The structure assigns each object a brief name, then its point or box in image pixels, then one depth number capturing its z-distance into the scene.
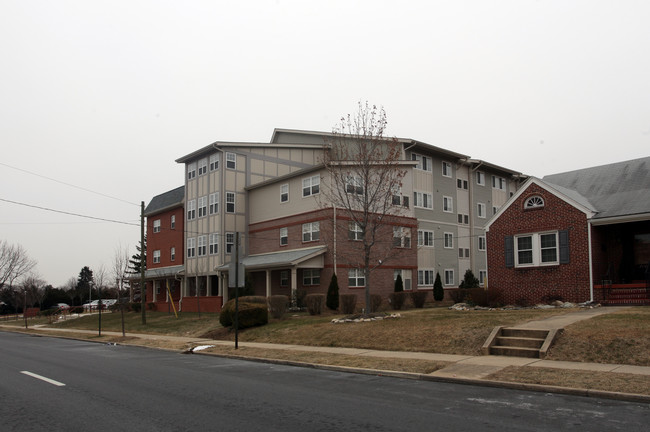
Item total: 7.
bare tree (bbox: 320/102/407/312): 21.89
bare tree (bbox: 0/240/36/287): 67.44
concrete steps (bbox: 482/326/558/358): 13.05
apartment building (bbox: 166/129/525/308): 35.03
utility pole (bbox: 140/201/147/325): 31.02
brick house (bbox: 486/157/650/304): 23.41
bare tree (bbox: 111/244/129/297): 37.36
